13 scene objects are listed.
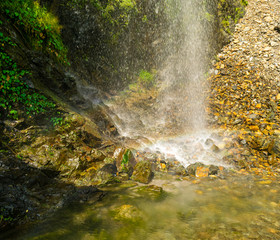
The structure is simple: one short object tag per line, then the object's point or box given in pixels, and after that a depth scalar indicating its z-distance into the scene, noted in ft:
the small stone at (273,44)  30.94
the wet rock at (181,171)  18.18
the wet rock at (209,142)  23.19
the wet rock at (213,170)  17.60
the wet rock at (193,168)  17.99
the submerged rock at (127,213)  10.44
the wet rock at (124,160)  17.17
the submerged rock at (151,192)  13.50
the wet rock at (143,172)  16.22
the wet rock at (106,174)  14.97
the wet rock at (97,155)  15.98
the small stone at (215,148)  21.81
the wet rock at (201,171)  17.63
